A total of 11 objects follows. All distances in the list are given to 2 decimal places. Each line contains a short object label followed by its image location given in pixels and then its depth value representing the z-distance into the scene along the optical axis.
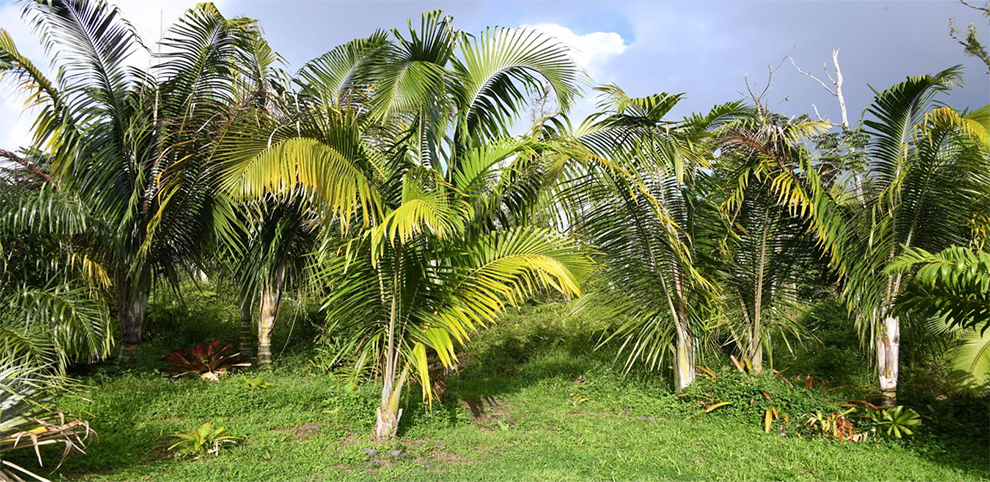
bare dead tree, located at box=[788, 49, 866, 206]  17.39
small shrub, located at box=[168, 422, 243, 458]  5.01
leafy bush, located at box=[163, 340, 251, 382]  7.90
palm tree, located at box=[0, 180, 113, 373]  6.18
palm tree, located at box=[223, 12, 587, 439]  4.77
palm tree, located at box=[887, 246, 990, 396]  4.42
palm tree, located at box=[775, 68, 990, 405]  5.85
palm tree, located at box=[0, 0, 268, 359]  7.24
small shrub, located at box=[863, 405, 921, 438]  5.90
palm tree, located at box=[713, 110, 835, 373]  6.95
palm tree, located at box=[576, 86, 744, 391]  6.58
